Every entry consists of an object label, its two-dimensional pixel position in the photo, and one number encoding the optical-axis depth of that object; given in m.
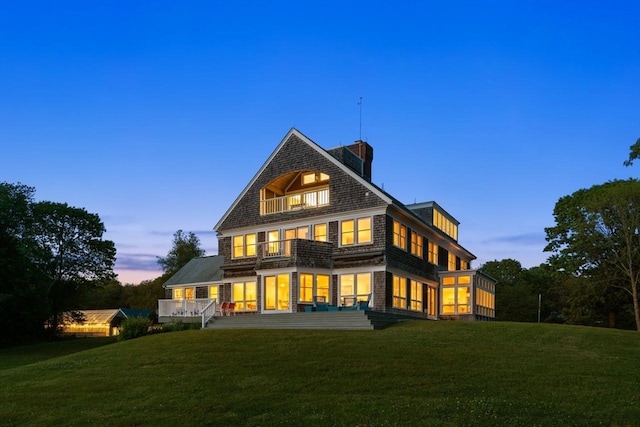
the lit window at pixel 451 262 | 40.52
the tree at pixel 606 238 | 36.94
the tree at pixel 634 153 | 13.88
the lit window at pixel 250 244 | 34.59
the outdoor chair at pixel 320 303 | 27.90
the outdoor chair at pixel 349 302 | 28.68
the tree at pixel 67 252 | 46.22
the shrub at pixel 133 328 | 26.94
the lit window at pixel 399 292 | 29.91
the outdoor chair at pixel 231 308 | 31.58
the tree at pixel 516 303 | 62.25
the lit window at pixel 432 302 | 35.47
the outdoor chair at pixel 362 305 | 26.47
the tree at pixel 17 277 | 37.31
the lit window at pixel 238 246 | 35.24
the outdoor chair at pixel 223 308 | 31.30
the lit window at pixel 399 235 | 30.33
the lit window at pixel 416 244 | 33.00
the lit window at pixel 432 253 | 36.03
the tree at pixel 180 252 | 86.75
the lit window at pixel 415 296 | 32.19
